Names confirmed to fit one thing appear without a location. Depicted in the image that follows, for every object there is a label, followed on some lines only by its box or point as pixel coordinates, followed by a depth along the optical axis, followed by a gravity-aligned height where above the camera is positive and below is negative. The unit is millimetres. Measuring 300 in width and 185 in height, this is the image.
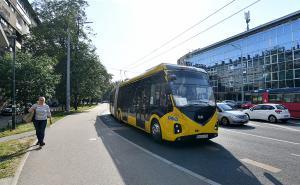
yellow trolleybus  9109 -172
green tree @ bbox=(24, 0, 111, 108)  38969 +8923
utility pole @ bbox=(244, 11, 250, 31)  55325 +17869
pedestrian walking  9625 -614
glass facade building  39528 +7647
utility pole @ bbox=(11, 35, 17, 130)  15828 -395
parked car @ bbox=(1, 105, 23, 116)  35250 -1549
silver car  16234 -1058
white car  19141 -979
